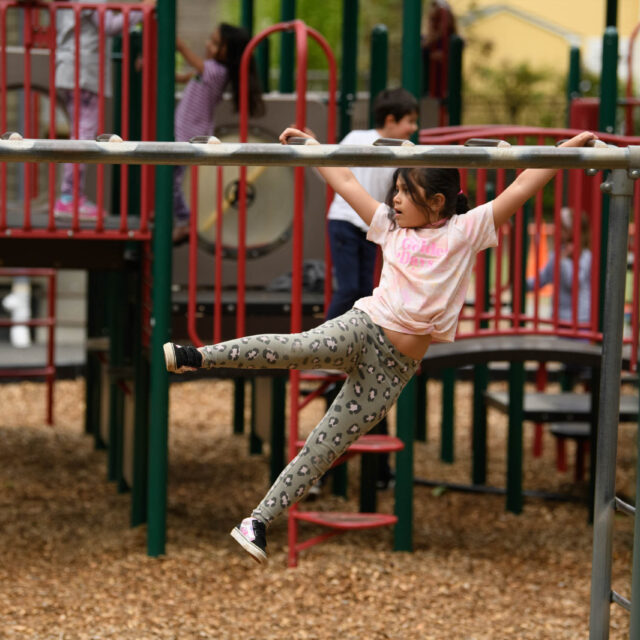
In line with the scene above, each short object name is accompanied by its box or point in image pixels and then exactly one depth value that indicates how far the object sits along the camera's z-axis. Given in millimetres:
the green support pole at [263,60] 16750
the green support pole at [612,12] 16625
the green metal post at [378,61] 12703
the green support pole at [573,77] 16562
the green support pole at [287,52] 16719
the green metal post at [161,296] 11336
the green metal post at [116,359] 13852
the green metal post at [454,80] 15555
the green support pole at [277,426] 14359
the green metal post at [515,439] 13781
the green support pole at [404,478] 11812
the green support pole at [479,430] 15492
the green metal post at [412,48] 11469
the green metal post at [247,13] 17047
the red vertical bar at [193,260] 11297
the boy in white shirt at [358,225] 11273
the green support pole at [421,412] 17691
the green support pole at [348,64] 14453
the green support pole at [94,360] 16500
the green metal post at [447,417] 16422
